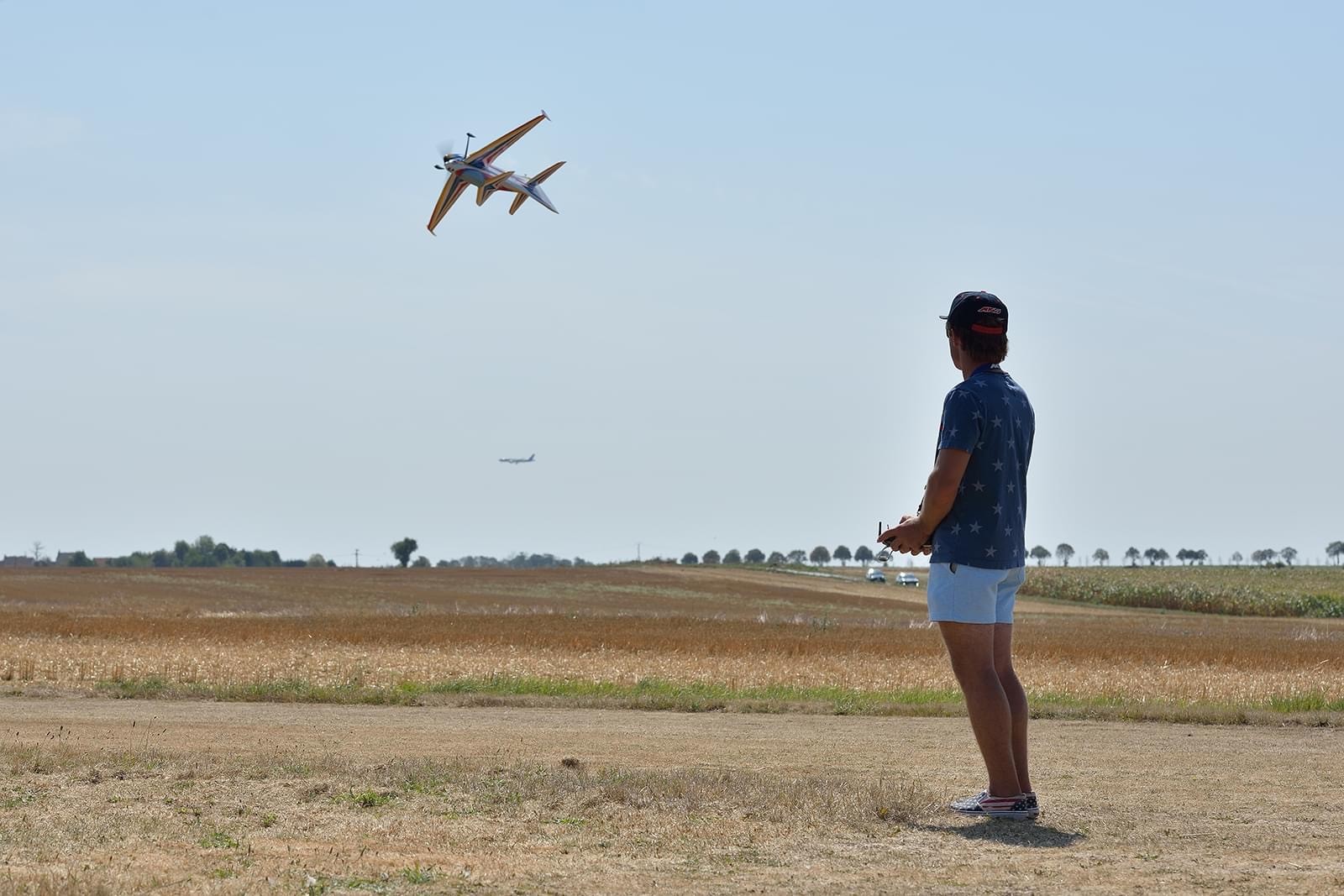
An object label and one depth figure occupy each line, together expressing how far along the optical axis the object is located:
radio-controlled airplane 47.56
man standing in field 14.46
